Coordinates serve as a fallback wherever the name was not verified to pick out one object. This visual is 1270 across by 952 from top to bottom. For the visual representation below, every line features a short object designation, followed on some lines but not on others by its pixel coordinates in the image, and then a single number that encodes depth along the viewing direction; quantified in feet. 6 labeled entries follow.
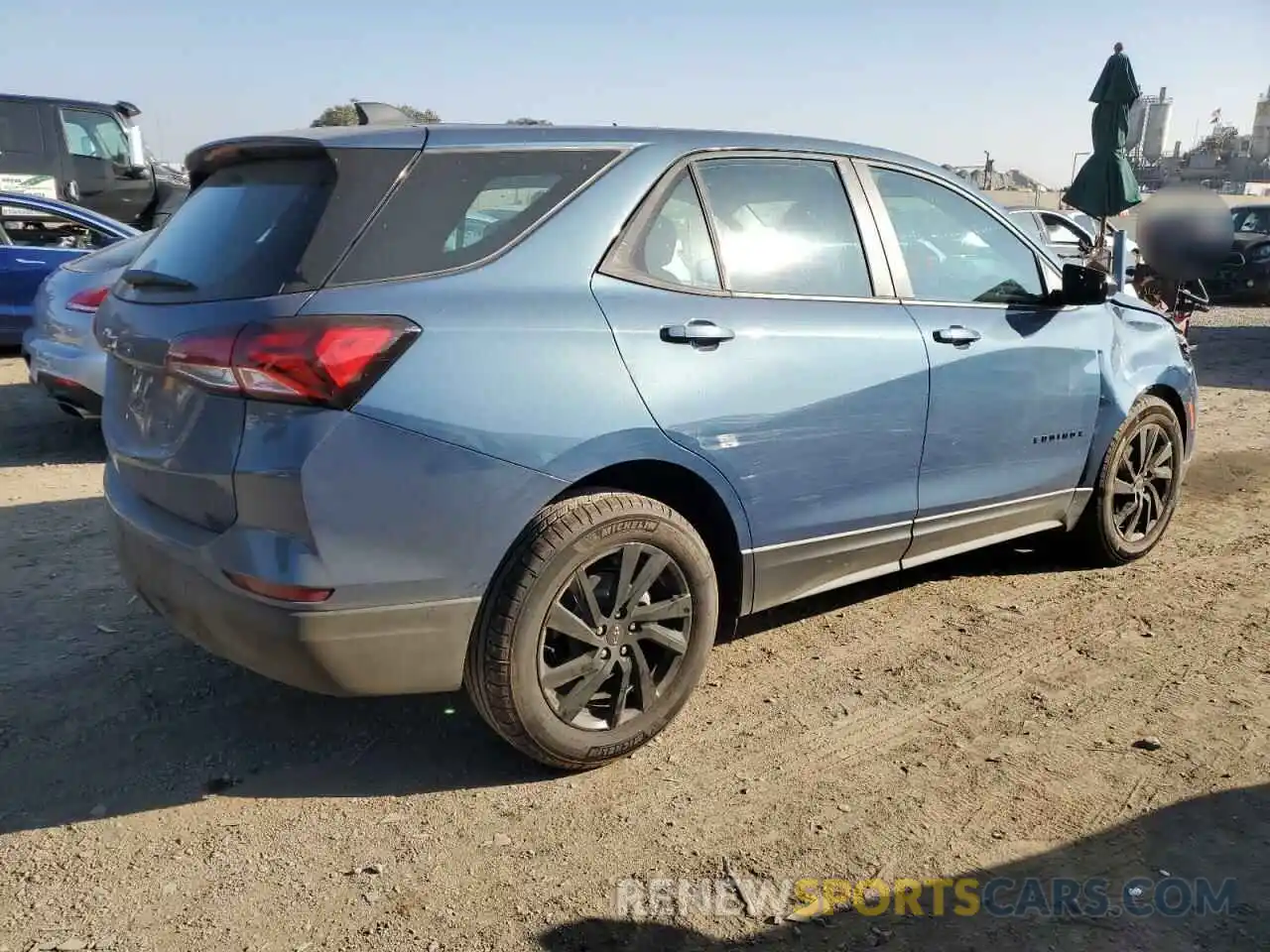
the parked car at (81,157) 42.50
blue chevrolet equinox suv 8.40
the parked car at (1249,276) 53.24
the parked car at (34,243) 27.50
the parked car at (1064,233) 47.83
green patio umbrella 38.99
